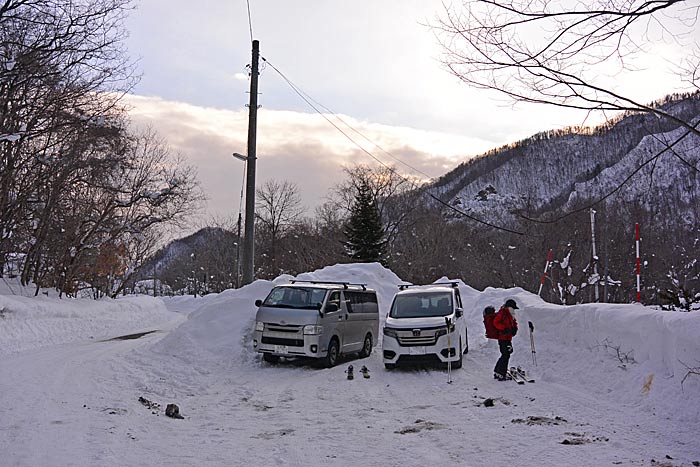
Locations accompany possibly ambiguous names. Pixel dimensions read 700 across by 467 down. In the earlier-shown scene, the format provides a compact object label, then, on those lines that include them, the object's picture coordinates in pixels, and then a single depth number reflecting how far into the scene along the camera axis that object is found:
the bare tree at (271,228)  82.19
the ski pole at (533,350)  15.15
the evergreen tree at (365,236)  43.47
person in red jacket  13.79
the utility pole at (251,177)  20.39
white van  15.38
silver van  15.62
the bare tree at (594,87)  6.17
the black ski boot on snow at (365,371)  14.76
